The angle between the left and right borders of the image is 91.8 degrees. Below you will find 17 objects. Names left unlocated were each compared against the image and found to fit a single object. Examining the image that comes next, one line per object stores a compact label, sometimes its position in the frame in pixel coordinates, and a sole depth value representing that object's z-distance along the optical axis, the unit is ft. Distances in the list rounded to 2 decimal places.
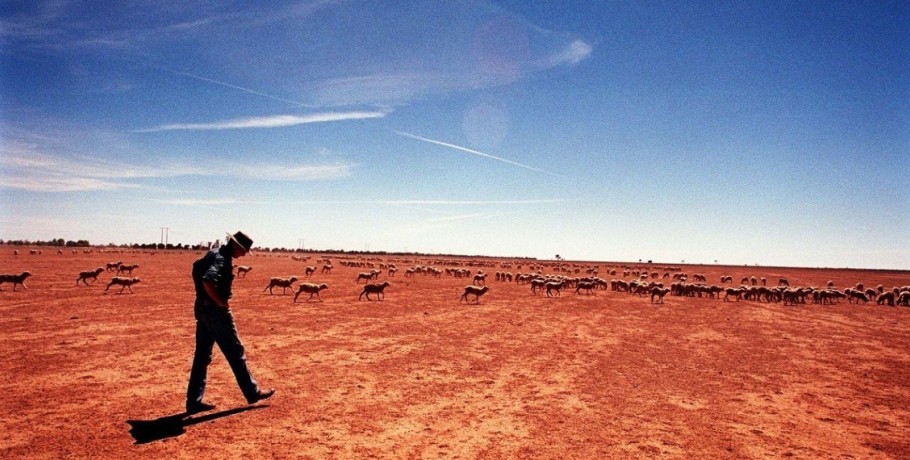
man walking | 20.62
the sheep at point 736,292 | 102.45
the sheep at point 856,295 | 101.44
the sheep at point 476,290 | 82.97
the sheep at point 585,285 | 110.83
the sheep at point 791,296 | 101.35
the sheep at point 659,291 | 93.68
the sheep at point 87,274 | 89.35
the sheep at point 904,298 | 100.27
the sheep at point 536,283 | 104.80
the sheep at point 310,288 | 77.77
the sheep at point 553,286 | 101.88
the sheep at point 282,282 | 87.32
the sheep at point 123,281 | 78.57
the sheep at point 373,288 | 79.90
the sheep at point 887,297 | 100.61
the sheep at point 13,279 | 73.92
